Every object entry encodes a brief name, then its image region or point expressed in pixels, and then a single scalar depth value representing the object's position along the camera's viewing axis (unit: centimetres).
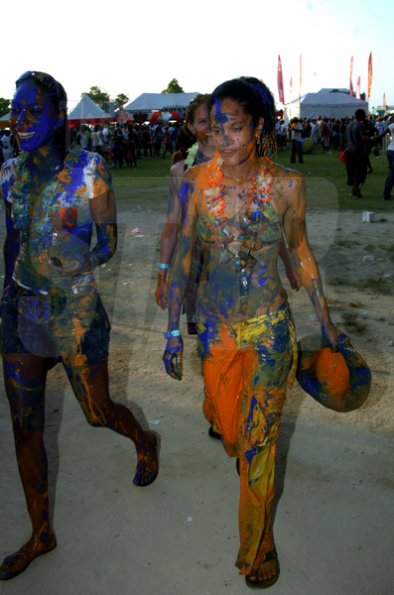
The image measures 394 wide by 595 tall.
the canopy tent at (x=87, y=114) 3216
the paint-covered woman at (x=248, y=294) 261
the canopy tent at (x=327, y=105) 3769
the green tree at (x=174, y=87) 10031
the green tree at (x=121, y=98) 11128
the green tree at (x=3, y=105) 7507
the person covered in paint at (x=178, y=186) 387
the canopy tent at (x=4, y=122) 3528
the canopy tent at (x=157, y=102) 4241
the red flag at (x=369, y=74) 5389
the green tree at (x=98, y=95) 11562
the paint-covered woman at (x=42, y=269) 271
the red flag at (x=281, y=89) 4869
